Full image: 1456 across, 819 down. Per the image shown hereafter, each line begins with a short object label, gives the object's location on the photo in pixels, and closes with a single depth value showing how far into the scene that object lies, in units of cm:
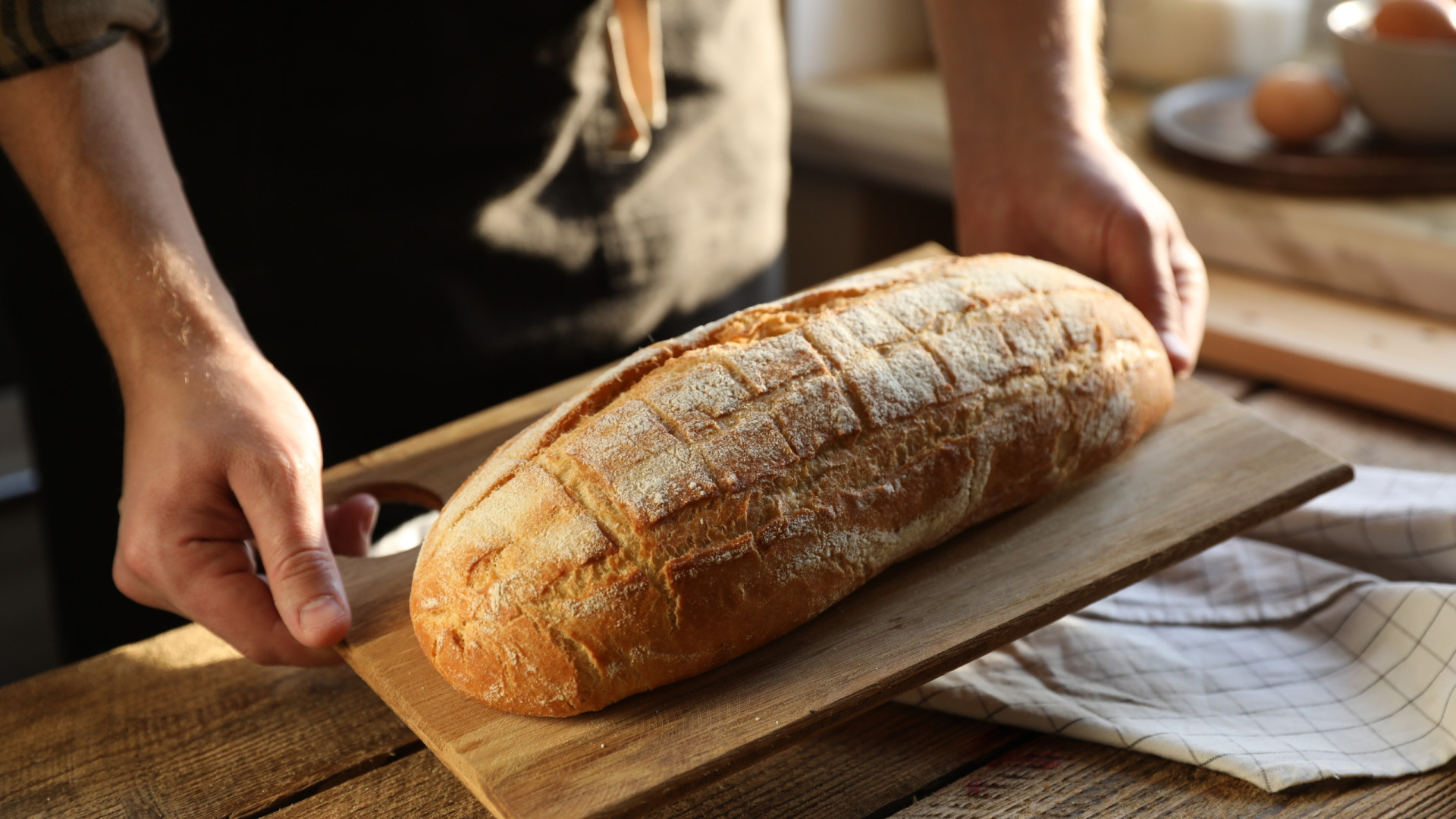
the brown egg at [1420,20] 212
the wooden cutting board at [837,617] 102
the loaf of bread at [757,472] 107
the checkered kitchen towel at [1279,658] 115
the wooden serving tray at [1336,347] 175
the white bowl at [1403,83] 210
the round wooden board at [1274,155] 221
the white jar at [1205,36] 284
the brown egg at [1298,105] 225
